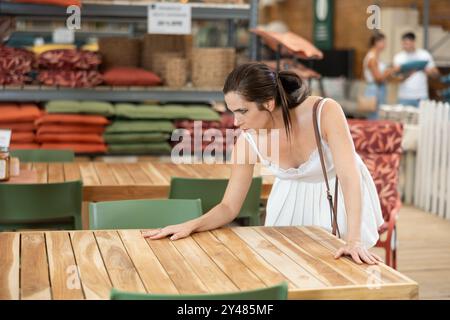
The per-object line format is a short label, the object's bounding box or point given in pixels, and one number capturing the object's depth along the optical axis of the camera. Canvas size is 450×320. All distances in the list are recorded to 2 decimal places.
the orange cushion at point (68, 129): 5.68
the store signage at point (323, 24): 13.27
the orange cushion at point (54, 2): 5.24
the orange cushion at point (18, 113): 5.56
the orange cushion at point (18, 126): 5.60
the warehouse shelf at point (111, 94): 5.66
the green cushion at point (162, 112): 5.79
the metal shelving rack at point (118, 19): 5.56
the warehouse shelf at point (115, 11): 5.53
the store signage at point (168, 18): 5.66
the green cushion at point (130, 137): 5.78
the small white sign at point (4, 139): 4.07
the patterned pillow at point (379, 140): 5.10
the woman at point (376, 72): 9.26
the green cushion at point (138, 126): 5.76
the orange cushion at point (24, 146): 5.60
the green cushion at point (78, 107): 5.73
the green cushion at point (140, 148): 5.81
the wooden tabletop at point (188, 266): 2.17
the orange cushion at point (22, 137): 5.62
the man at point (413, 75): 9.29
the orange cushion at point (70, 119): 5.68
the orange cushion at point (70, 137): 5.70
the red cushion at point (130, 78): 5.77
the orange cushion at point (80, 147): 5.72
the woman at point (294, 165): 2.70
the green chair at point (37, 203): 3.78
